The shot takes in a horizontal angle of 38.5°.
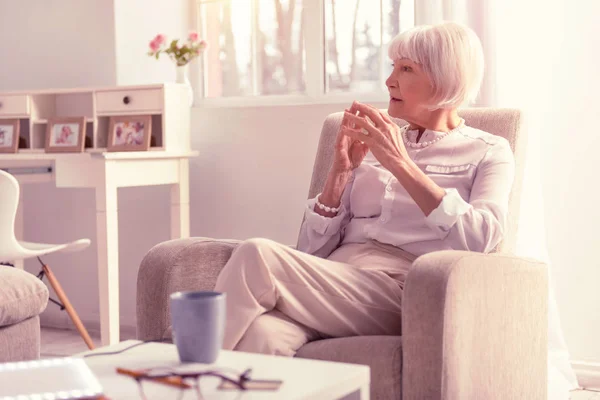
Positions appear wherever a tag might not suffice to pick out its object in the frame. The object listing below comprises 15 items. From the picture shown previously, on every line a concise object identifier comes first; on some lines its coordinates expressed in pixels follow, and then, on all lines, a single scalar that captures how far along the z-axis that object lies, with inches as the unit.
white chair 106.4
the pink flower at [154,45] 136.3
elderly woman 70.1
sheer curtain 107.4
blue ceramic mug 48.6
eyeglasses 45.1
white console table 122.6
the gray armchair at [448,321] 63.6
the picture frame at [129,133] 134.1
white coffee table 44.7
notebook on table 43.3
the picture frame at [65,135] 139.0
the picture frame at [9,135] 144.9
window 134.9
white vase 138.7
